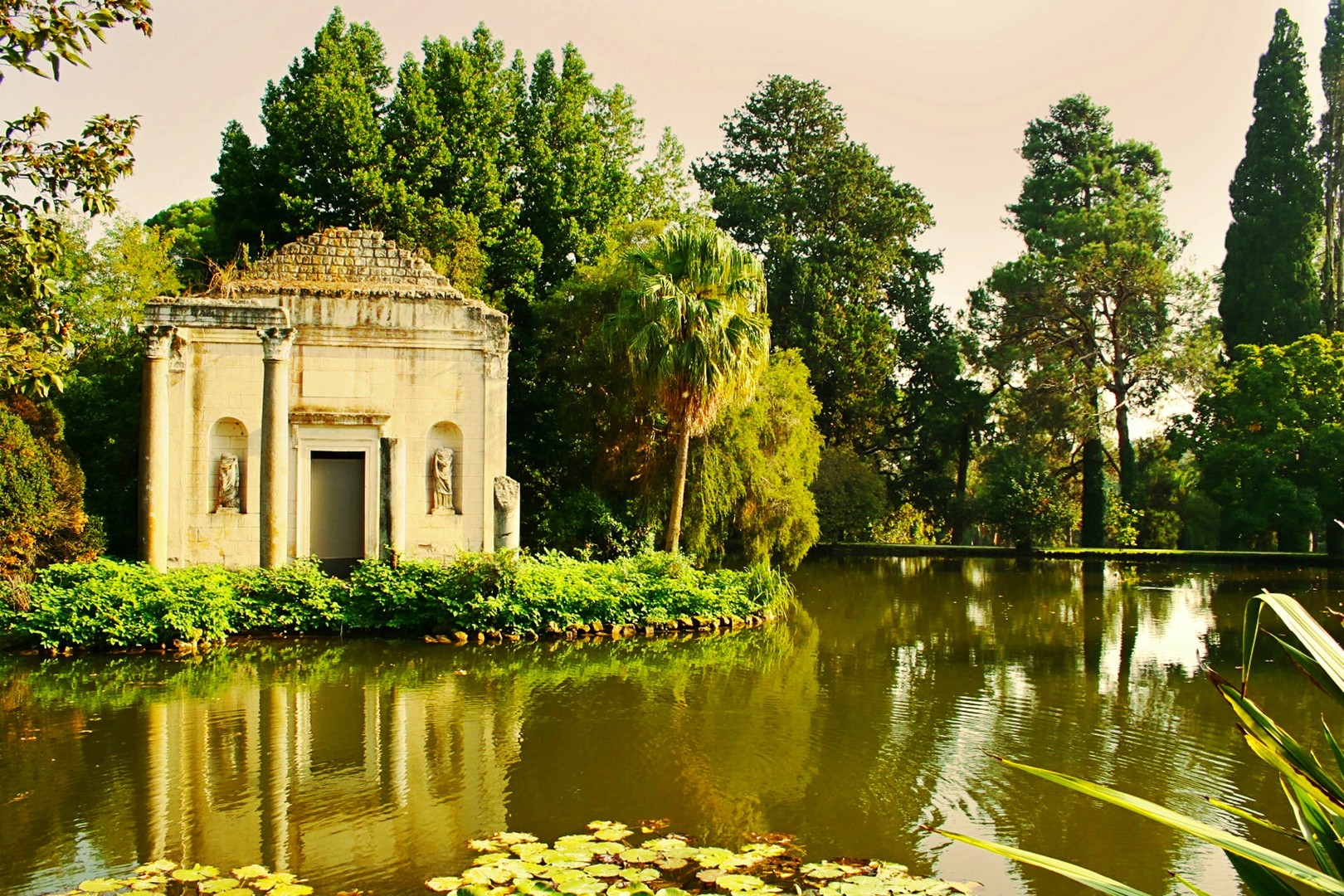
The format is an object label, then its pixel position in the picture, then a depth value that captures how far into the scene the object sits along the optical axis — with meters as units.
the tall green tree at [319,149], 25.53
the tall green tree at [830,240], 38.28
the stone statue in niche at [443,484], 19.41
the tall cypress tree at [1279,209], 36.50
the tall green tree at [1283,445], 32.25
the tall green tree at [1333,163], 38.53
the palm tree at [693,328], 19.56
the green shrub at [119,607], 14.47
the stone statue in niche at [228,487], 18.55
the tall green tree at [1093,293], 37.75
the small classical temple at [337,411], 18.33
